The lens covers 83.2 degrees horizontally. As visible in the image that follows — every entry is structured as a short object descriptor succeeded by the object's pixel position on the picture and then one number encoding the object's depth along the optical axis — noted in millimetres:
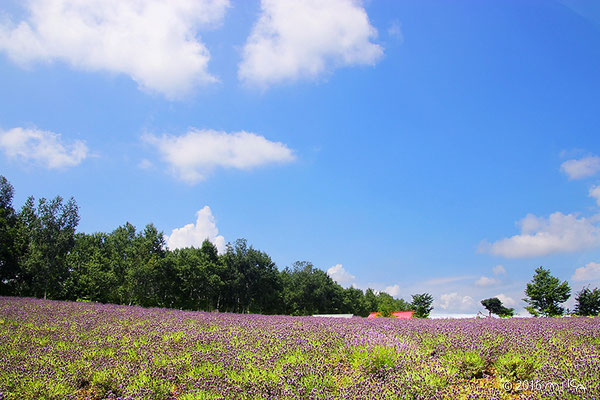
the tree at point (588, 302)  27781
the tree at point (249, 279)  51656
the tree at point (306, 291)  61594
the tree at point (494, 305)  28547
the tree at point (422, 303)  30156
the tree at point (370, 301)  92038
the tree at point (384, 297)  112650
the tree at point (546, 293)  27469
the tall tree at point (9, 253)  33853
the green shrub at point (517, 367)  5109
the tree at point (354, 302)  75919
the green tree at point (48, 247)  29594
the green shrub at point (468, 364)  5426
